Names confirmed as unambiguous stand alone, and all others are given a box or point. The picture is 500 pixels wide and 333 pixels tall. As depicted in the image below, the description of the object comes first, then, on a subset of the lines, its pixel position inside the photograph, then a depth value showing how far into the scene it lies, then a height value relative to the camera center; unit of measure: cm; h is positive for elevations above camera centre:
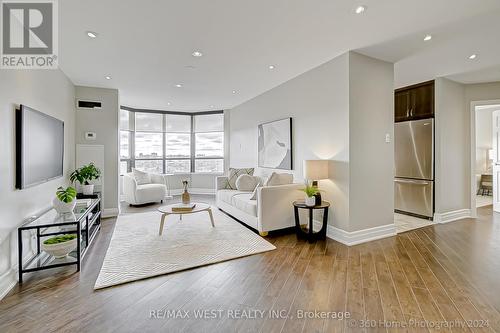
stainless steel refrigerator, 450 -1
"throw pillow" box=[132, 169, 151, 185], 631 -30
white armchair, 584 -65
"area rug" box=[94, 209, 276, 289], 258 -110
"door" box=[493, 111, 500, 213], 523 +15
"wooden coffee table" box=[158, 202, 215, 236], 369 -70
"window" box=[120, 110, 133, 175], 688 +76
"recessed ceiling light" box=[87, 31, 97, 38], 272 +154
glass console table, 246 -75
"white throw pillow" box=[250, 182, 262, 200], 410 -54
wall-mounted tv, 247 +23
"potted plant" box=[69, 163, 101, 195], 438 -21
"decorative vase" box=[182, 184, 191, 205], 405 -57
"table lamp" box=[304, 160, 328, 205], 346 -7
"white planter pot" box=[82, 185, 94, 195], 440 -43
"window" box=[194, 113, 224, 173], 802 +78
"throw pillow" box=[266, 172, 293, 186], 405 -23
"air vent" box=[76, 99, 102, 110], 485 +126
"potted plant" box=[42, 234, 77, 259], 249 -84
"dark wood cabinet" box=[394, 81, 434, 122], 455 +130
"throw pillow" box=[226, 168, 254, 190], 548 -19
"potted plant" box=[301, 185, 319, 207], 346 -44
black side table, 343 -87
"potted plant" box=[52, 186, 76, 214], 295 -45
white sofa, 365 -68
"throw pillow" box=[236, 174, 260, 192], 512 -37
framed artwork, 467 +47
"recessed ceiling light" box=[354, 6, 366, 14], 227 +152
